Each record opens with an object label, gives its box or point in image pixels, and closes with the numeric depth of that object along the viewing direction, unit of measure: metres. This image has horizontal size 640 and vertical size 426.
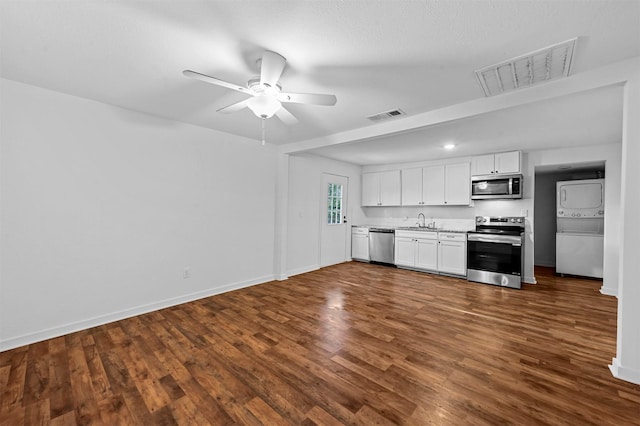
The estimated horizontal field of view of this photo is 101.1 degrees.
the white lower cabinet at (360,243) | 6.46
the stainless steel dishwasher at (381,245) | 6.02
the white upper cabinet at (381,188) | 6.38
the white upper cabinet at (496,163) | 4.75
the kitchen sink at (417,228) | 5.65
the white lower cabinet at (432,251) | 5.05
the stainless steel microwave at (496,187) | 4.72
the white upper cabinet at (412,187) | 6.00
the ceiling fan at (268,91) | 1.89
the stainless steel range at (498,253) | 4.43
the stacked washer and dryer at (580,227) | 4.97
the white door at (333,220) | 5.91
